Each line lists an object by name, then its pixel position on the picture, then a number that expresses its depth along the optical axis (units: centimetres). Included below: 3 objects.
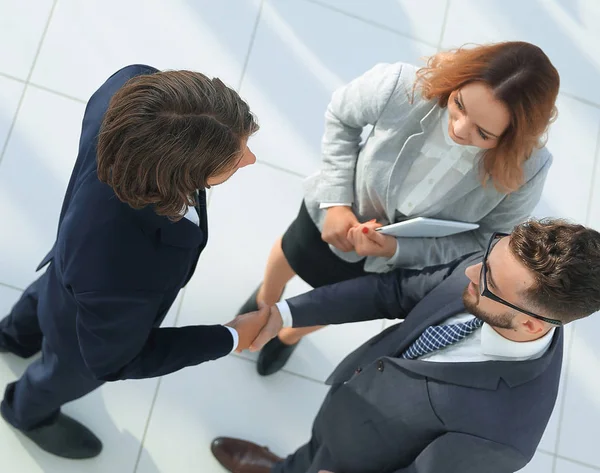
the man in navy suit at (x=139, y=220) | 133
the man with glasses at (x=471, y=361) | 147
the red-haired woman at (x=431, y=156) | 159
